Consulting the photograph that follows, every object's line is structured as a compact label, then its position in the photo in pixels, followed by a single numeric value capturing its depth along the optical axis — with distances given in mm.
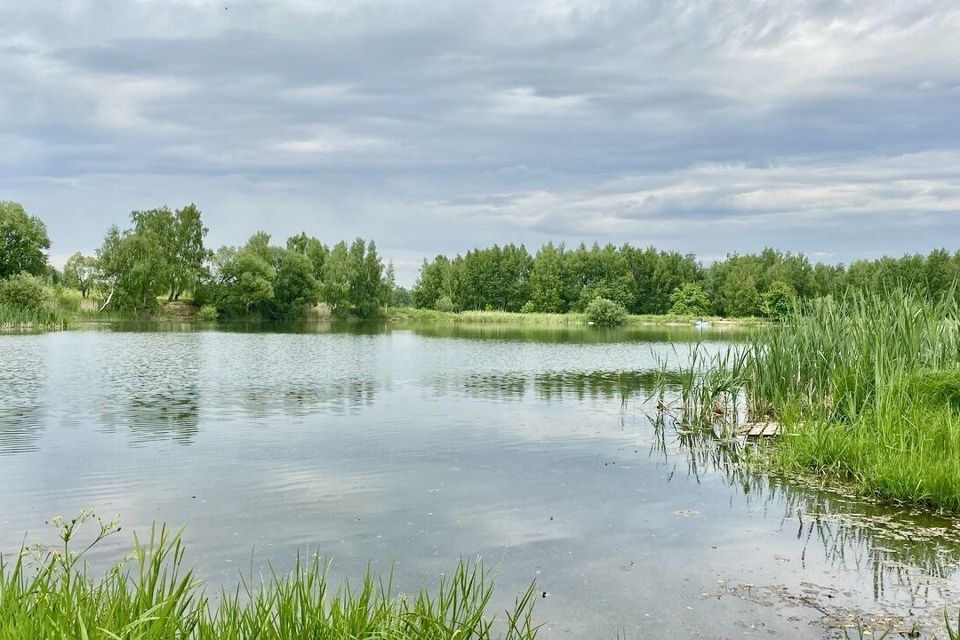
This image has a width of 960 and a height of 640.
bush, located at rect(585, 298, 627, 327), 91875
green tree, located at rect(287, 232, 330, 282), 97019
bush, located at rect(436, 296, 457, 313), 110812
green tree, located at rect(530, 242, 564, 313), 118438
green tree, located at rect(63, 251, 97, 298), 76756
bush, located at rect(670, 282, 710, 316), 112125
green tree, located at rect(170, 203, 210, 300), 81625
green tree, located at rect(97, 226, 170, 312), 75562
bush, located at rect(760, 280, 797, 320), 96250
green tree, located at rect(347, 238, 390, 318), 92125
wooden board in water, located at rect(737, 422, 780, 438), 14516
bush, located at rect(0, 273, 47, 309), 54812
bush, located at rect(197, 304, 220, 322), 79125
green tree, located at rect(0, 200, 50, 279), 63281
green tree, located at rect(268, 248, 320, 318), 85750
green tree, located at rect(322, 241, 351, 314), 90500
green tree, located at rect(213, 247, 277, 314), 81250
